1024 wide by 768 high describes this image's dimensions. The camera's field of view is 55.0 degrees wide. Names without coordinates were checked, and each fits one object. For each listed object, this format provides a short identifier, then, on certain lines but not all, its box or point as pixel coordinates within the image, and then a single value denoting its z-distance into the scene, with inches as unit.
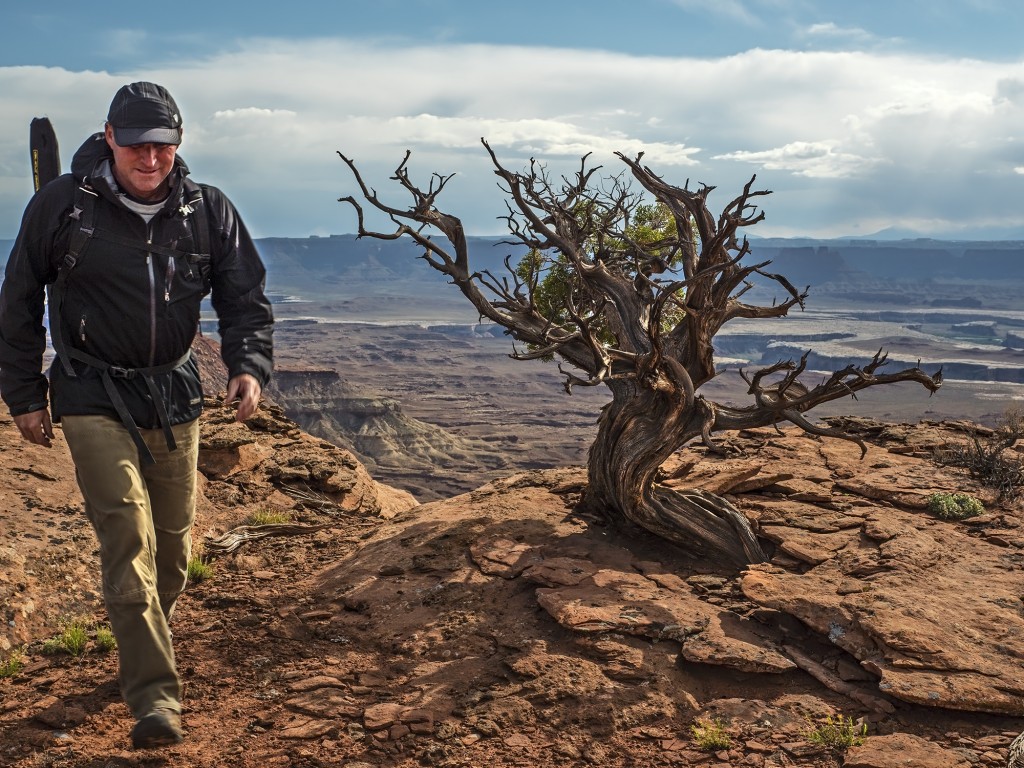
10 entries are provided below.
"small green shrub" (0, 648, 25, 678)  196.2
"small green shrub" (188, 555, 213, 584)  248.5
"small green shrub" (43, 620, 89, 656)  205.9
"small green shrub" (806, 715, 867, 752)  171.5
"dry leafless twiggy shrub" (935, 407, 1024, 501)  320.5
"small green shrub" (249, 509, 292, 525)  298.8
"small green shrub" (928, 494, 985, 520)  293.7
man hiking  156.3
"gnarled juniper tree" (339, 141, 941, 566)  265.3
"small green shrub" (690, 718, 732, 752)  172.2
